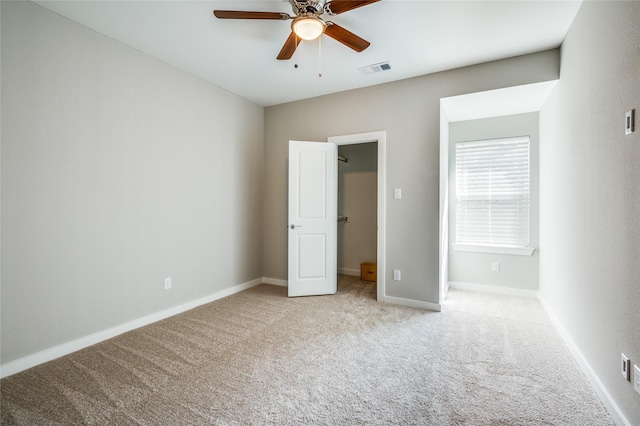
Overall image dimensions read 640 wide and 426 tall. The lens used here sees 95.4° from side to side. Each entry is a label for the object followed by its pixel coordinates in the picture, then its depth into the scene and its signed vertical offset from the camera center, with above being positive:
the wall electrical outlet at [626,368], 1.50 -0.84
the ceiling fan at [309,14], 1.91 +1.31
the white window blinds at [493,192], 3.85 +0.20
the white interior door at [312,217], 3.86 -0.14
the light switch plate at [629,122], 1.46 +0.43
